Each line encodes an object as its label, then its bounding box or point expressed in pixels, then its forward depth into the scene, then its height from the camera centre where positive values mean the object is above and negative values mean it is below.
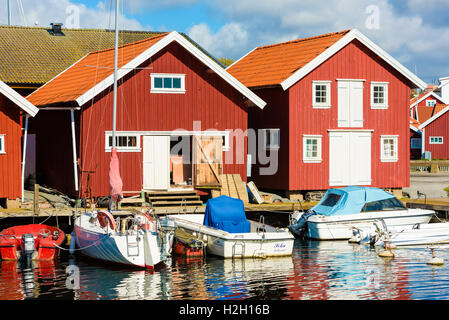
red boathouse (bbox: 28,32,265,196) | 31.34 +2.33
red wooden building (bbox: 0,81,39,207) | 29.58 +1.16
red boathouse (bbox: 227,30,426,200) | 35.38 +2.70
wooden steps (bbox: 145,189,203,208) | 31.19 -0.99
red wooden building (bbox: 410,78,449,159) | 64.38 +3.15
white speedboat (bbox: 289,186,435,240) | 29.33 -1.63
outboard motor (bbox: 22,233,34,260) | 25.12 -2.31
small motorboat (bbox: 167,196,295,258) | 25.31 -2.02
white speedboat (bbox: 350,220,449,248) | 27.95 -2.32
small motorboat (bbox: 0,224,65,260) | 25.23 -2.32
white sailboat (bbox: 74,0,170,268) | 23.39 -2.01
